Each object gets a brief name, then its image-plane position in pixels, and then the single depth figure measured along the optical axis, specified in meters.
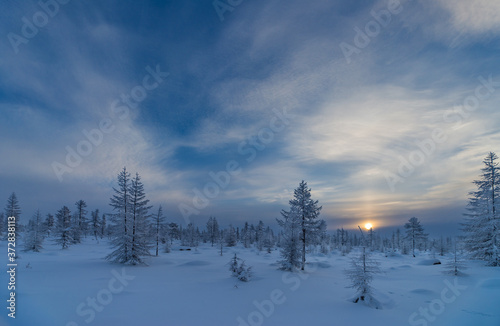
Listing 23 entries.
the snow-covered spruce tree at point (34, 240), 35.59
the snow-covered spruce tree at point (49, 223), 74.26
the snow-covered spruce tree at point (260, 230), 82.50
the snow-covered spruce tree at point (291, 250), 24.62
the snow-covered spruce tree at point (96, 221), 78.12
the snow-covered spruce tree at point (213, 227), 88.89
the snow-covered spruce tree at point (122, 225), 25.92
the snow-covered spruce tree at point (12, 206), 48.19
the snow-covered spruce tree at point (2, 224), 62.94
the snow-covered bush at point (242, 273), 19.02
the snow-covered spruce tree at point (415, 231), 54.19
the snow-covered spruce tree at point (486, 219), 24.88
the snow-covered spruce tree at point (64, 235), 44.06
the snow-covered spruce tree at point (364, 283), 12.96
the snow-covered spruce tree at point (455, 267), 20.04
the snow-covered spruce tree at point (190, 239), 73.25
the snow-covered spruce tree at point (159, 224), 44.13
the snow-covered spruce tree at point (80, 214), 63.44
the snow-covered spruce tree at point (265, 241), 53.56
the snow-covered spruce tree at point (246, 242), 73.76
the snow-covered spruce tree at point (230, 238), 73.06
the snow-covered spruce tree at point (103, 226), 84.31
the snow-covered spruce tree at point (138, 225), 26.30
